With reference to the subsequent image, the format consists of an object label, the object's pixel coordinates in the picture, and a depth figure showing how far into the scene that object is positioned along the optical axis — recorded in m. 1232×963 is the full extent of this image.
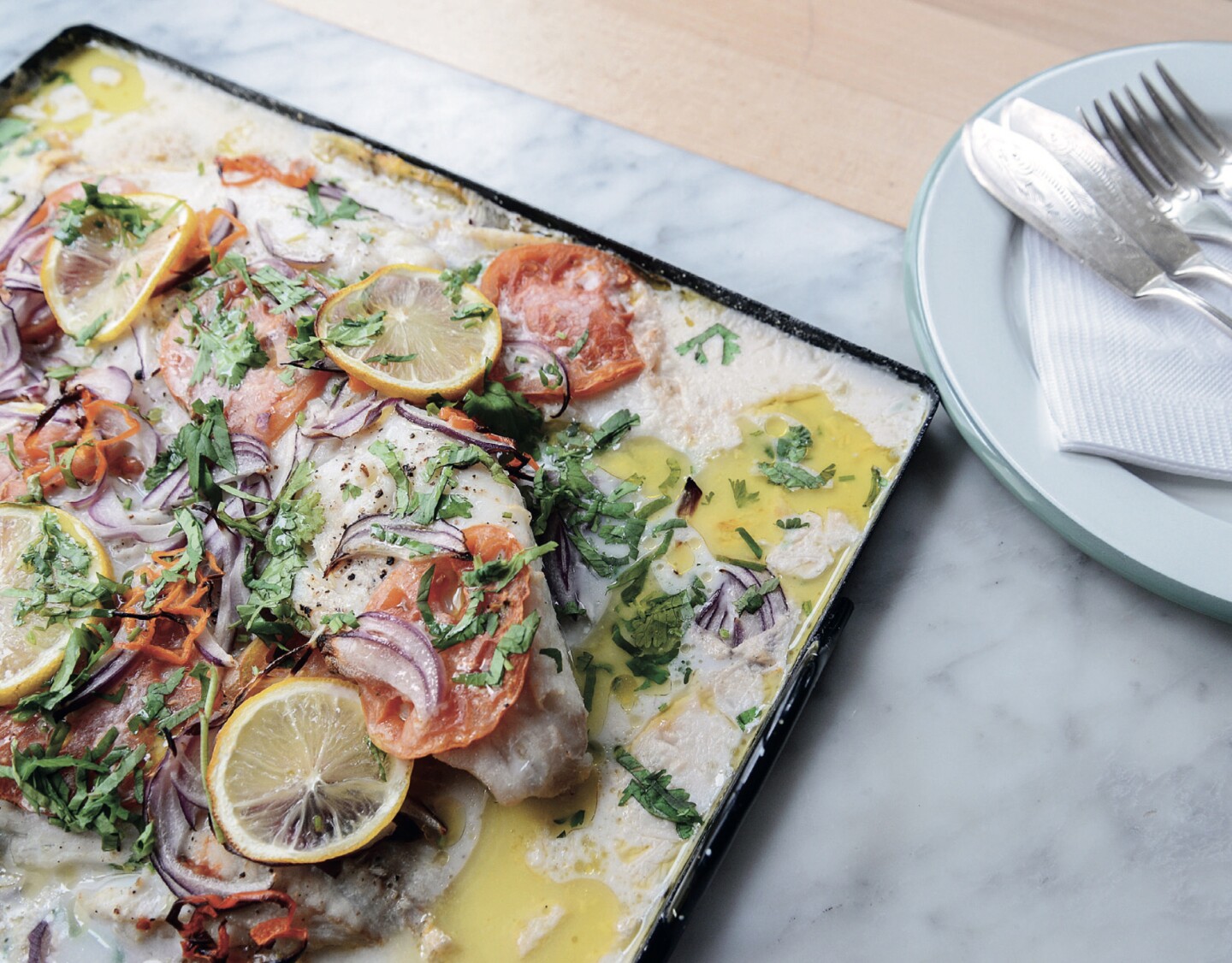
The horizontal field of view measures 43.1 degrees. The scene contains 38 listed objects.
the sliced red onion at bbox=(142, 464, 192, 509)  0.48
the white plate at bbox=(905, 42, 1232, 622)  0.46
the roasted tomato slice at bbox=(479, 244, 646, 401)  0.50
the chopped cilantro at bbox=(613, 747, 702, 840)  0.43
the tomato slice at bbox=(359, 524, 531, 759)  0.42
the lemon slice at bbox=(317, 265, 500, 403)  0.48
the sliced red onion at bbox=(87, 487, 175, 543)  0.48
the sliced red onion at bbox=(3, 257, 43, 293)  0.53
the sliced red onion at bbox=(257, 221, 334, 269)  0.52
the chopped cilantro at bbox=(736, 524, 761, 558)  0.48
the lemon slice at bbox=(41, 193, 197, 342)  0.52
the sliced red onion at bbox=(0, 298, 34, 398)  0.51
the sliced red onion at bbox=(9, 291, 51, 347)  0.52
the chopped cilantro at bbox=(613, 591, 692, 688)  0.46
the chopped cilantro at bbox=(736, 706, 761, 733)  0.45
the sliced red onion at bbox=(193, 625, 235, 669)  0.45
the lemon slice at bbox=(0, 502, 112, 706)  0.45
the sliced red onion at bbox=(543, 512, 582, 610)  0.47
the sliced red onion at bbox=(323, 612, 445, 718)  0.43
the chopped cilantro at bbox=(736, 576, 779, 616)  0.46
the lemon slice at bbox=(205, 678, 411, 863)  0.42
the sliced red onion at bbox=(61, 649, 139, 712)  0.45
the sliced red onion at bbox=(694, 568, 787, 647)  0.46
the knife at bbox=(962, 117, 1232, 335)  0.50
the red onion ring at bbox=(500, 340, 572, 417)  0.50
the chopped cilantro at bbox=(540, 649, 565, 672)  0.44
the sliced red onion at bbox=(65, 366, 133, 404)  0.50
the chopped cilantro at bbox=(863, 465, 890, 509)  0.48
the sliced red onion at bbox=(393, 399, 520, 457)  0.46
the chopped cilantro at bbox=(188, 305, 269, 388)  0.49
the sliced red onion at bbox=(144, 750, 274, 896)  0.43
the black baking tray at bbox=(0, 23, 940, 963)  0.42
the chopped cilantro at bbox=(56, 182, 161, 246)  0.53
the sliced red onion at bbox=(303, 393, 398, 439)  0.48
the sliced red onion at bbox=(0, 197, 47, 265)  0.54
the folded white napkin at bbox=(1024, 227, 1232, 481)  0.47
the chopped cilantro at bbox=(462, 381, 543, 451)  0.48
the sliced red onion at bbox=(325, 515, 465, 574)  0.44
